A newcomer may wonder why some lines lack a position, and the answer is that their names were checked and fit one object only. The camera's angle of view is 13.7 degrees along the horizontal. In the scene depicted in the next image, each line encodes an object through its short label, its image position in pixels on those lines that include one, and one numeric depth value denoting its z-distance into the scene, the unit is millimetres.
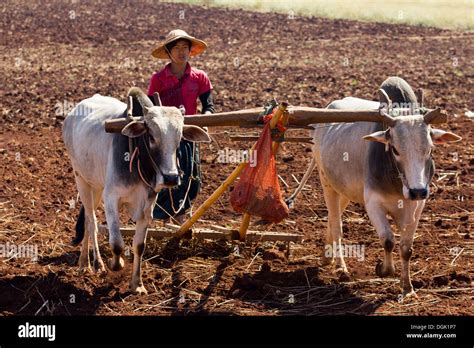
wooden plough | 14505
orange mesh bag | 14650
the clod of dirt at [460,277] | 14978
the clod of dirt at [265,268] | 15732
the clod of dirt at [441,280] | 14879
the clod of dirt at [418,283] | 14795
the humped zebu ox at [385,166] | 13879
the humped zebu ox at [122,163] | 13725
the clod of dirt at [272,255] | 16359
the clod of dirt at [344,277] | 15271
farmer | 16451
